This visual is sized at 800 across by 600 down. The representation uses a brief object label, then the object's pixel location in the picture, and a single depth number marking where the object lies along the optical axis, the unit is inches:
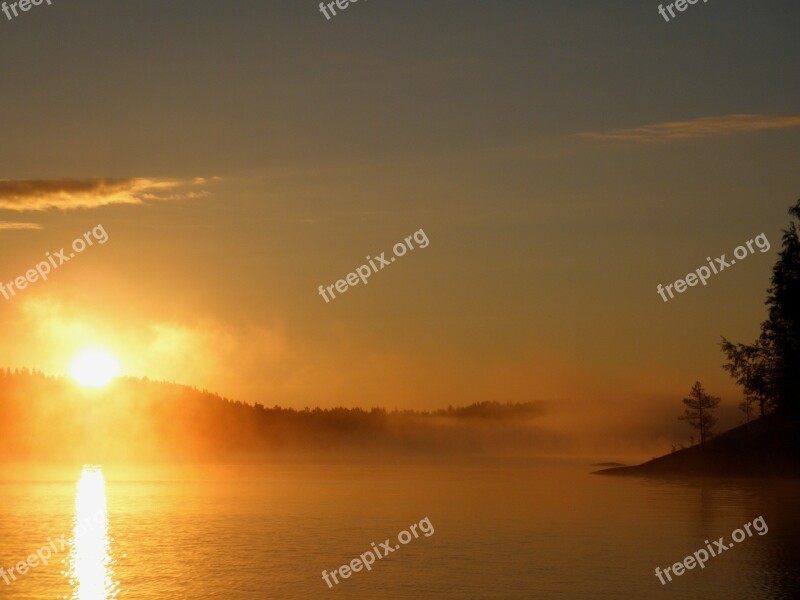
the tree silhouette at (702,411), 6894.7
